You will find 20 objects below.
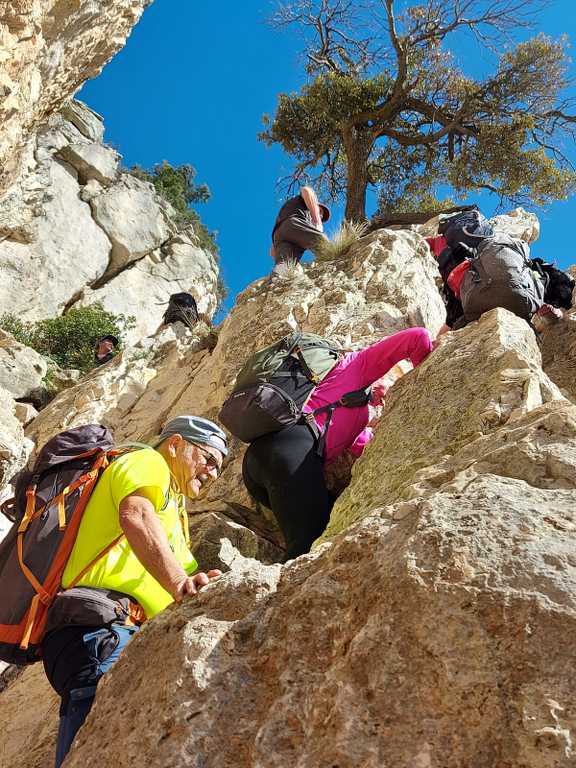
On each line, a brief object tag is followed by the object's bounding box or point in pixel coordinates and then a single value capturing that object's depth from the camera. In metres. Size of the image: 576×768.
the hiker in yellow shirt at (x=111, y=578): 2.69
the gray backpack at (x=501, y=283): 5.12
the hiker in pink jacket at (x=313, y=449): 4.07
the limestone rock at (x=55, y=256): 16.88
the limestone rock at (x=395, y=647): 1.67
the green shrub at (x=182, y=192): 23.61
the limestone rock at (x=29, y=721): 3.24
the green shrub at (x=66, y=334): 14.12
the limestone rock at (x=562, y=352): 5.00
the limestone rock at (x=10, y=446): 6.63
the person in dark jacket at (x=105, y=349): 12.59
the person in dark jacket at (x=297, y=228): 10.07
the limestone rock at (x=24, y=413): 9.30
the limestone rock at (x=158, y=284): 18.48
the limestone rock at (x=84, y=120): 22.14
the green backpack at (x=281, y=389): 4.26
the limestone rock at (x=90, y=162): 20.77
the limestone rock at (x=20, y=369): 10.38
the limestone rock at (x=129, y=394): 8.44
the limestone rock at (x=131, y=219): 20.14
